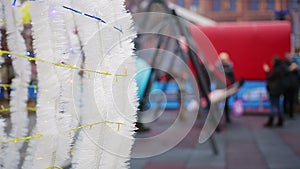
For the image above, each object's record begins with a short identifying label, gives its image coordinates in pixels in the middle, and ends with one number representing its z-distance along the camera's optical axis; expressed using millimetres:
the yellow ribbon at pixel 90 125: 2201
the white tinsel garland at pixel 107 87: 2213
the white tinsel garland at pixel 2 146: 2135
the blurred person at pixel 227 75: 10480
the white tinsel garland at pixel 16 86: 2469
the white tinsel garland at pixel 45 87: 2051
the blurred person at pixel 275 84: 9383
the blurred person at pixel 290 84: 9973
